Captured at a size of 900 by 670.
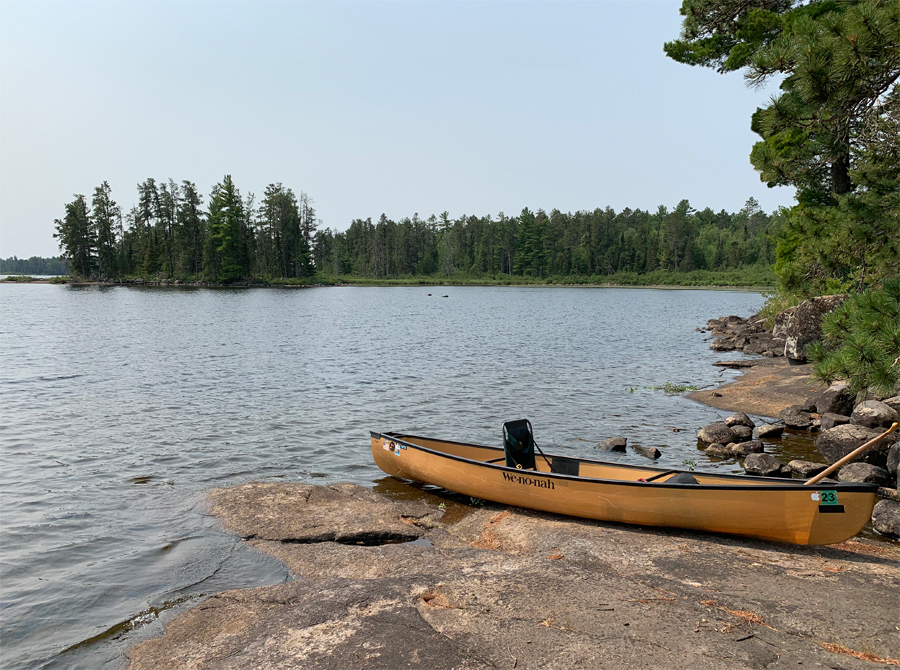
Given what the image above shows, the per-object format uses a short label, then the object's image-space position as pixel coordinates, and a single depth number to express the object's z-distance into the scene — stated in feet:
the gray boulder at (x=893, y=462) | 31.68
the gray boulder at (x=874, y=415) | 37.01
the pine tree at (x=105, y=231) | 351.58
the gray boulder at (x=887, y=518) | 27.68
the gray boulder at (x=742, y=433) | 45.36
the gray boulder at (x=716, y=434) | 45.01
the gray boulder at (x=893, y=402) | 38.02
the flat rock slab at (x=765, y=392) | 57.36
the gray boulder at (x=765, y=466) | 36.99
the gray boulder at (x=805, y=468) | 36.11
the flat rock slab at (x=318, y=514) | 29.04
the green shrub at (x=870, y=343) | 24.48
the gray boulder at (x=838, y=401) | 46.80
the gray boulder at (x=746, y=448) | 42.24
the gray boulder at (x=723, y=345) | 106.22
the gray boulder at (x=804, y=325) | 66.80
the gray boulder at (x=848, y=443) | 34.65
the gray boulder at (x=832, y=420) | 43.04
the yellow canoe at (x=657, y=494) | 24.43
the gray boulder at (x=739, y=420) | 47.50
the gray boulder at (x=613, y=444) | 44.60
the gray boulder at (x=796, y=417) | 48.10
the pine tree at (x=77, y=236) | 341.82
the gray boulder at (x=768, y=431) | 45.44
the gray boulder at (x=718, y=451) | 42.63
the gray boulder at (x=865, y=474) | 32.09
